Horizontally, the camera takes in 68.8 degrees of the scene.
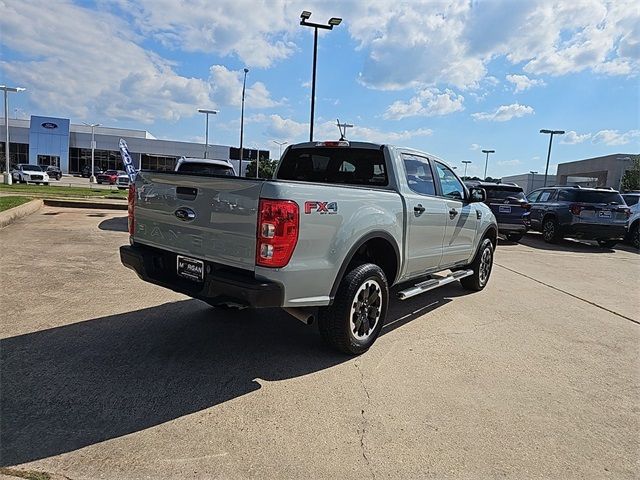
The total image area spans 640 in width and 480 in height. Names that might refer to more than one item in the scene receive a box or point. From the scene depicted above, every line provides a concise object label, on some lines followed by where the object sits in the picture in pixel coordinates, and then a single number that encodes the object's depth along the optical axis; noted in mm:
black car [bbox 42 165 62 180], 46806
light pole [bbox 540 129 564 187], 43188
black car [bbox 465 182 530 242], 13242
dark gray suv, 13328
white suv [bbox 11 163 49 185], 33062
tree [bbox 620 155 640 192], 44747
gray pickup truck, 3449
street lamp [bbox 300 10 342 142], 18058
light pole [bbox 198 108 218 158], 52950
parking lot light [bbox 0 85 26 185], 30959
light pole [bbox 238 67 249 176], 41456
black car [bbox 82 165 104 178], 64338
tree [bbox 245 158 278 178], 53625
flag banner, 14052
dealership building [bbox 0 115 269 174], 62906
